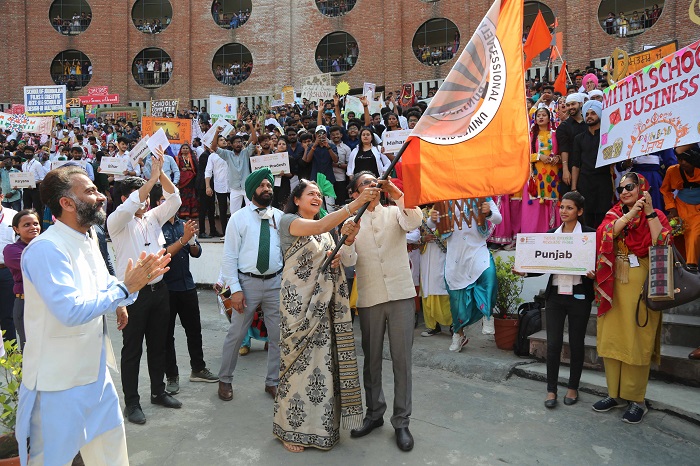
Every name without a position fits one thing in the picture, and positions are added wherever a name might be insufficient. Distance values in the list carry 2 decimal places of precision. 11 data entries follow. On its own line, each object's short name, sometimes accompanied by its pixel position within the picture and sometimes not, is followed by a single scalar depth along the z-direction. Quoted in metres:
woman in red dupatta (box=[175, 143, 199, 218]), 12.06
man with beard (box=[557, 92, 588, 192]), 7.63
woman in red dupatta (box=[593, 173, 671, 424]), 4.67
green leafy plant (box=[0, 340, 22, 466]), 3.57
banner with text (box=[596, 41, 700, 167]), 4.78
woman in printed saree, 4.21
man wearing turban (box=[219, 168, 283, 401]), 5.36
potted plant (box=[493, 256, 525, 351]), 6.52
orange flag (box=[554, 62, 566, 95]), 11.56
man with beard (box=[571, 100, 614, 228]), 7.00
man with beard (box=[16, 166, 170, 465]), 2.81
